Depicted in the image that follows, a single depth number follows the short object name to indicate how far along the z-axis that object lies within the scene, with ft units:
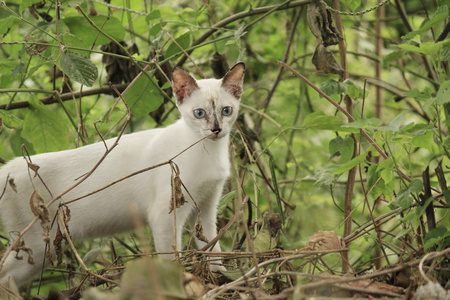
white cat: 17.72
